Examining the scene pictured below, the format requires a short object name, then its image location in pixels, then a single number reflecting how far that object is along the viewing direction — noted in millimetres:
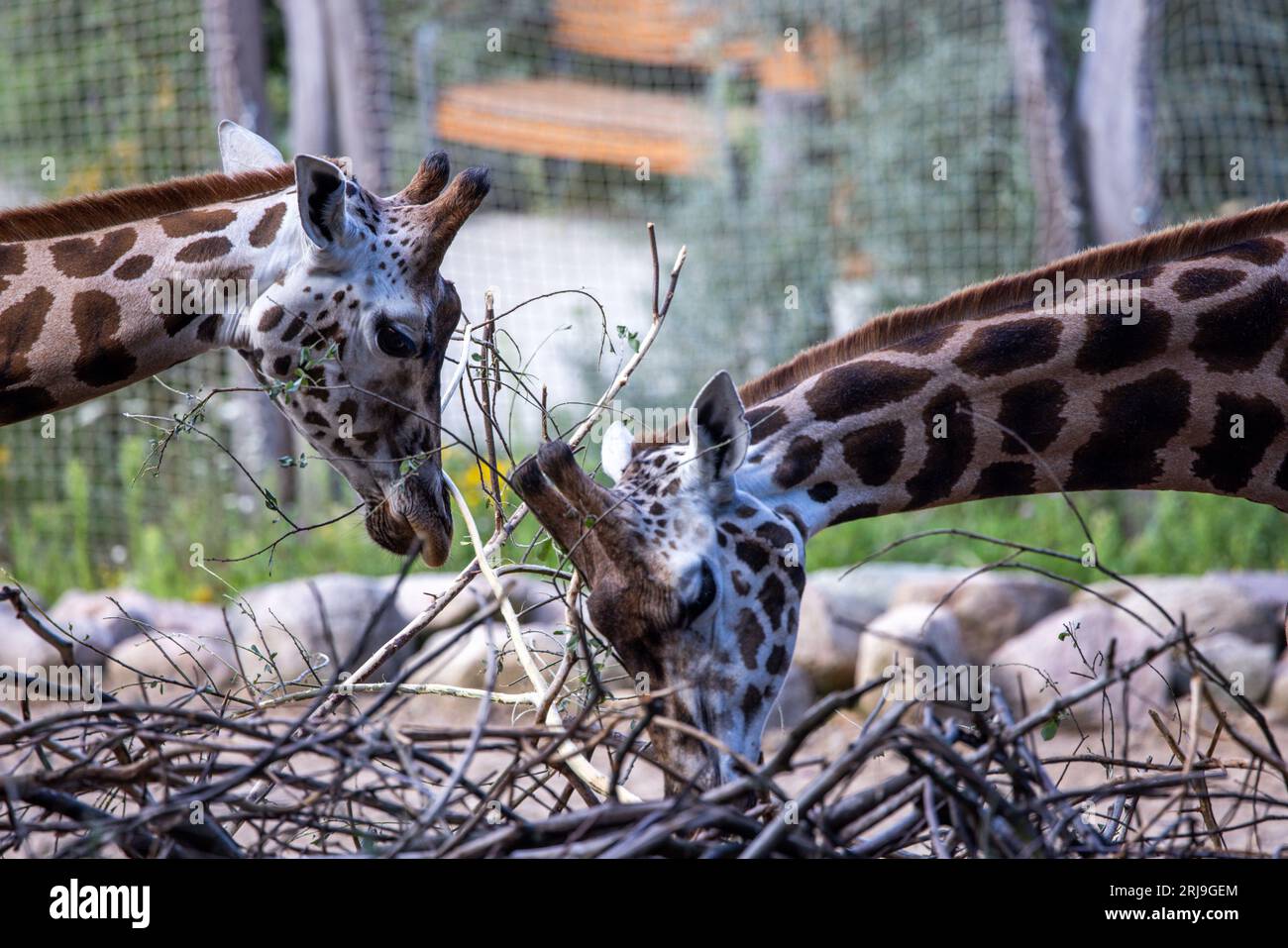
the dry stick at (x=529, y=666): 2447
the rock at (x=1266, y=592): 5777
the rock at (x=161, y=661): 5902
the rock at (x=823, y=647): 5887
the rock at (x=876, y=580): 6148
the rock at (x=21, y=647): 6055
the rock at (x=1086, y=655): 5520
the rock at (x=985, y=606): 6035
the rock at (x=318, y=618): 5836
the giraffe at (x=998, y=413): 2734
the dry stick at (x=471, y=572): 2768
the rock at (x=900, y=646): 5535
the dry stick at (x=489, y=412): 2775
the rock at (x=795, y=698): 5738
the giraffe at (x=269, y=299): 3125
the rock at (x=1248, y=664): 5555
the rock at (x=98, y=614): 6121
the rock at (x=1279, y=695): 5508
